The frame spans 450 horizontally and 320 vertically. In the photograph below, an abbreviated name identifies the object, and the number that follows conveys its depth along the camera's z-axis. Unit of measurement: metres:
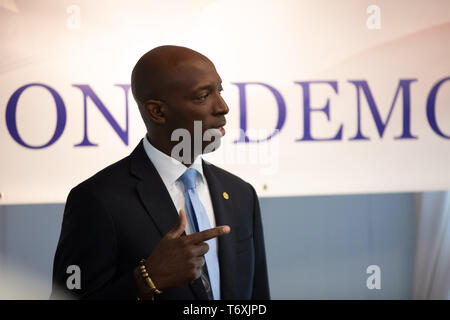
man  3.26
